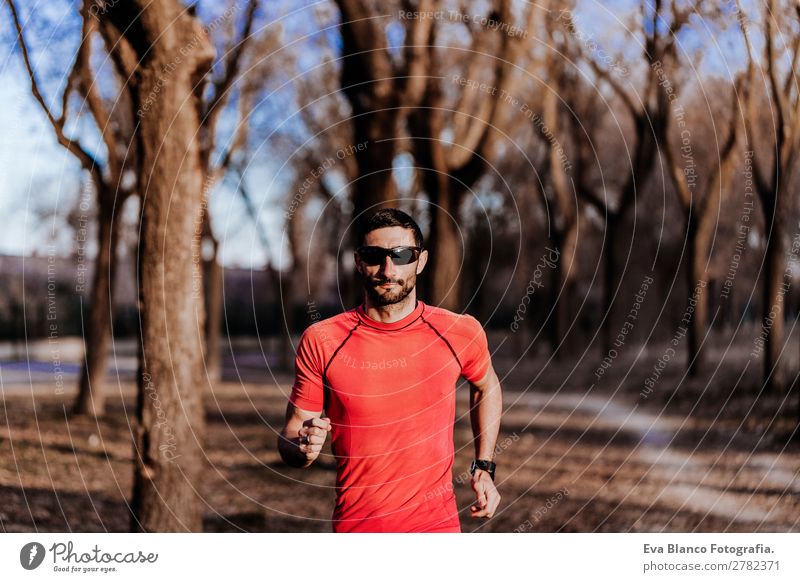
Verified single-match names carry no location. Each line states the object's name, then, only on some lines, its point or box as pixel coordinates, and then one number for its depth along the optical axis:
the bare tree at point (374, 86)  8.38
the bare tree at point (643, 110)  9.64
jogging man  4.90
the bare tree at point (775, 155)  8.21
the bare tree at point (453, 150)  9.11
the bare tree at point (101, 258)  11.89
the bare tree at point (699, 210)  10.98
